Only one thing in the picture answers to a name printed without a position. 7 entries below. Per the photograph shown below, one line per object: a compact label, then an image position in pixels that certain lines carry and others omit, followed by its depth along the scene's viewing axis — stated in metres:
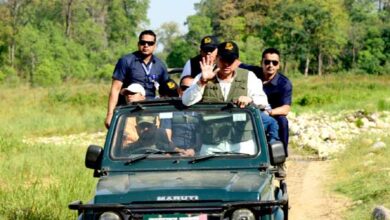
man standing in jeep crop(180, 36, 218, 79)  15.35
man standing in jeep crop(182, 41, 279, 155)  13.19
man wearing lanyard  16.94
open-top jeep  10.16
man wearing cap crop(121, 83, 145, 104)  15.72
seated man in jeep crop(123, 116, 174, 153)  12.26
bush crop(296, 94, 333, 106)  67.61
